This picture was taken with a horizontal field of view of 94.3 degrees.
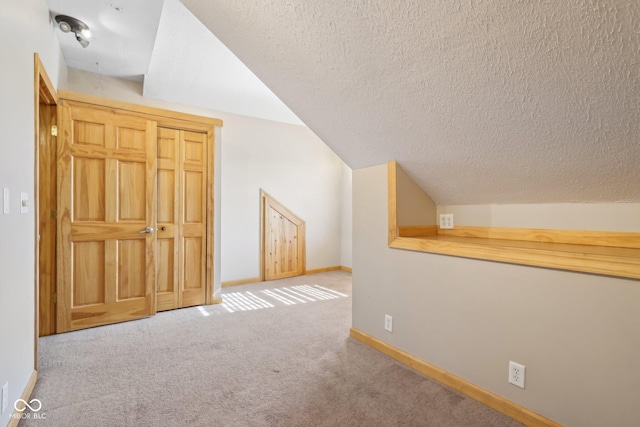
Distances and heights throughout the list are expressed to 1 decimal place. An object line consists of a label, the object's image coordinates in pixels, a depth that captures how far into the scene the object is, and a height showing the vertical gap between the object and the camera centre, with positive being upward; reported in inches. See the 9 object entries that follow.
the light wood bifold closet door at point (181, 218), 124.9 -0.7
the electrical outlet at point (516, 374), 59.2 -32.2
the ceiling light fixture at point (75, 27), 96.3 +63.2
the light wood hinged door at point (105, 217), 103.8 -0.1
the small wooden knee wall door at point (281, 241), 186.7 -16.7
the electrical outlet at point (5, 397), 50.6 -31.4
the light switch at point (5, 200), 52.5 +3.0
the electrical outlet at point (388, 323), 87.0 -31.8
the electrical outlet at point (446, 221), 93.7 -2.0
